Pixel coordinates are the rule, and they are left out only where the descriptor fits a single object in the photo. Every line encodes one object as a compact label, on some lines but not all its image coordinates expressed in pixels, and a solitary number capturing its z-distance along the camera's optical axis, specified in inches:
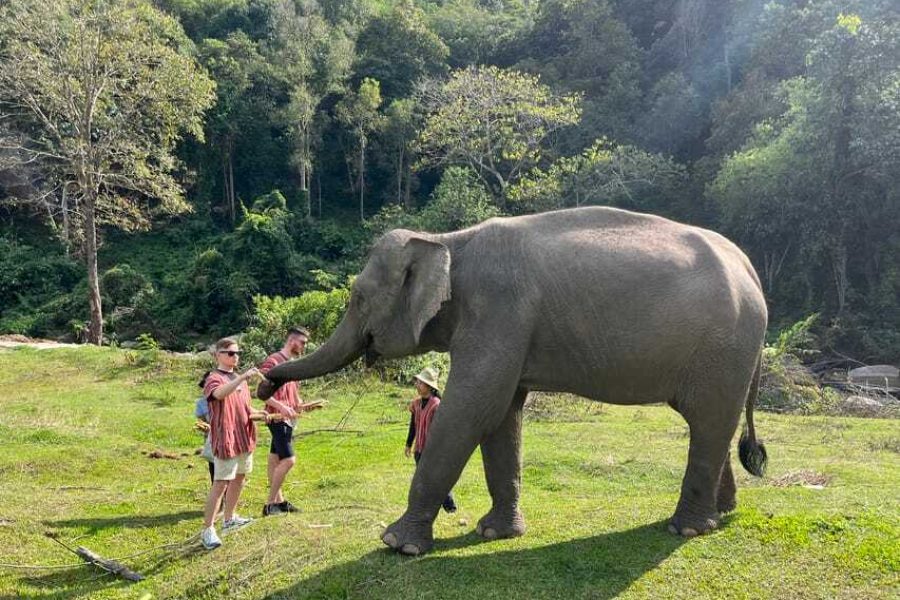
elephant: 196.2
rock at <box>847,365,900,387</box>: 836.0
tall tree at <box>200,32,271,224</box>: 1696.6
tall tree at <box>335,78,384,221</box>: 1653.5
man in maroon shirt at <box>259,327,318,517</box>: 250.5
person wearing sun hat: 264.4
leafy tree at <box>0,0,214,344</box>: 818.8
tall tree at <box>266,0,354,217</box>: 1648.6
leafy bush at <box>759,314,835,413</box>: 603.8
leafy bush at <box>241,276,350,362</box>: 677.3
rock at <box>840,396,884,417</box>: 597.0
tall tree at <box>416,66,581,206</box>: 1263.5
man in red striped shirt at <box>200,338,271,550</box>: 213.3
